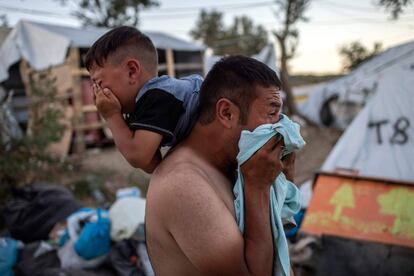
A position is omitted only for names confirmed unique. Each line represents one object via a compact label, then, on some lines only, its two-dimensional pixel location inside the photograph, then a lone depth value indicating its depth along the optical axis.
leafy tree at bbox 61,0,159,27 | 18.50
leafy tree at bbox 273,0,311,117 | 12.97
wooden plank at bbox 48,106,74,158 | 9.07
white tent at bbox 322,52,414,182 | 5.53
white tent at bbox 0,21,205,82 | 8.79
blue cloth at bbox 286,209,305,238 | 4.02
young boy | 1.39
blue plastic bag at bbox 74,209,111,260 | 4.00
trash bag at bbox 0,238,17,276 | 4.04
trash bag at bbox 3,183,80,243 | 4.80
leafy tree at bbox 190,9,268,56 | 28.31
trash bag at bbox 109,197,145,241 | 4.15
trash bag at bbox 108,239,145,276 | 3.93
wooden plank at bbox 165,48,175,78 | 11.12
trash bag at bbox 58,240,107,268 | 4.07
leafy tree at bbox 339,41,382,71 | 17.33
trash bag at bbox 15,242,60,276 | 4.07
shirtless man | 1.14
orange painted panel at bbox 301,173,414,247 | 3.77
